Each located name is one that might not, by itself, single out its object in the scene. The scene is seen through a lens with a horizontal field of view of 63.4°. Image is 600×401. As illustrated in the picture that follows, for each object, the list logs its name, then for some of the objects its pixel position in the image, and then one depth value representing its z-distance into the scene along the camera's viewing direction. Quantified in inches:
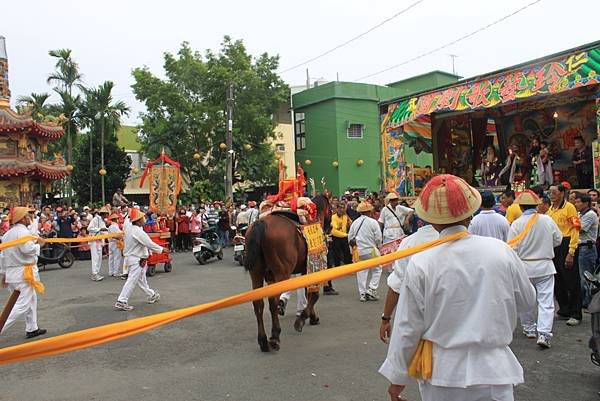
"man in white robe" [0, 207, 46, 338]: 260.5
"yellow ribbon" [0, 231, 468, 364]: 97.5
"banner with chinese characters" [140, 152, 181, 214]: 645.3
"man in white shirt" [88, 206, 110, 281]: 478.0
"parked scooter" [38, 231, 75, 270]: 573.9
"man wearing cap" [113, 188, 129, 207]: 740.0
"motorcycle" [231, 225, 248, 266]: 480.1
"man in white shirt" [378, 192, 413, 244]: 390.3
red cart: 494.6
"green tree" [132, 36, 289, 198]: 1074.1
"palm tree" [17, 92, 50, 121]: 1192.3
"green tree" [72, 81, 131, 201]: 1201.4
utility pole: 864.0
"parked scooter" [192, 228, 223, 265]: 561.0
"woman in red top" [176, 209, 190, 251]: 706.1
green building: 1123.9
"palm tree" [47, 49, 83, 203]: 1175.0
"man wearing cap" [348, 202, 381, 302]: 348.8
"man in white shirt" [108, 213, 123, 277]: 493.7
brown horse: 230.2
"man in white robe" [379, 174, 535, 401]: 90.9
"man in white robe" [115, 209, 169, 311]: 326.3
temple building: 853.2
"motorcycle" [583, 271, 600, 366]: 171.3
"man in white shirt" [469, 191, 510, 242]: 240.8
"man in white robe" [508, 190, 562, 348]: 217.3
